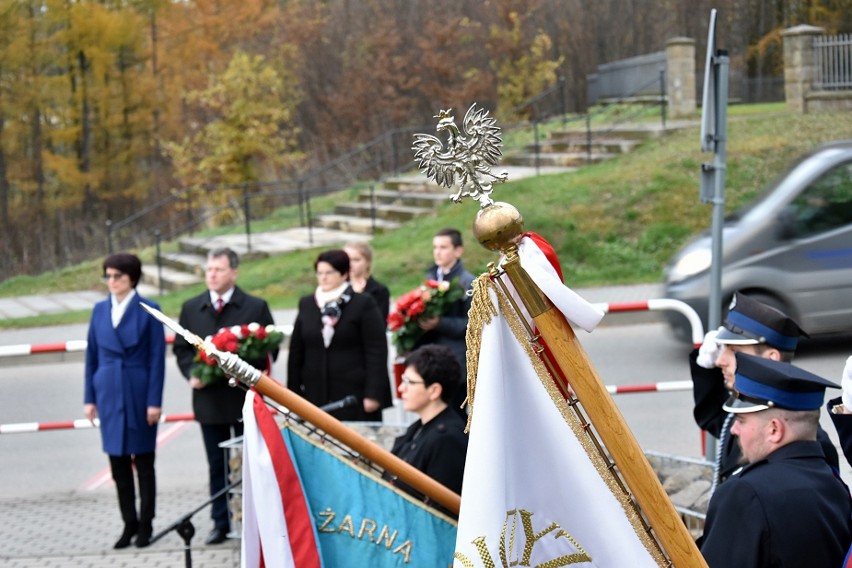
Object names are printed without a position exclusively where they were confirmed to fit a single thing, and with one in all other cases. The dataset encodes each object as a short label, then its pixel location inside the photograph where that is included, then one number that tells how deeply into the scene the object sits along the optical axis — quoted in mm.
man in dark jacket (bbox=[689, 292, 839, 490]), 4844
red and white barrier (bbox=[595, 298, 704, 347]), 8516
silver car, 12305
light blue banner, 4695
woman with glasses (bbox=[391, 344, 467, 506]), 5297
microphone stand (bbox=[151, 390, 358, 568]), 5285
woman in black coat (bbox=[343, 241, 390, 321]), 8789
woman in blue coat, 7742
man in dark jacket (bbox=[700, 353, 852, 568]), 3568
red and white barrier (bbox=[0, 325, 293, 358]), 9328
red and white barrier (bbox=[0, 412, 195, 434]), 9469
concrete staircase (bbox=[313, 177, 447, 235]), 23078
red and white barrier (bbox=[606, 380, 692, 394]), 9336
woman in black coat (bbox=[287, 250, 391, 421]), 7766
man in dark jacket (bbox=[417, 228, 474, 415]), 7957
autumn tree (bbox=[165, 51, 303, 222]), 29016
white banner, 3189
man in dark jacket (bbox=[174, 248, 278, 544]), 7609
